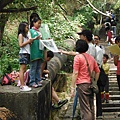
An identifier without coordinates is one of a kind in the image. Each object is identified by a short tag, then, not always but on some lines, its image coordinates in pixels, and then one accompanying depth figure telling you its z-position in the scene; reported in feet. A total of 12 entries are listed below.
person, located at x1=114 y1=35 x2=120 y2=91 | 21.35
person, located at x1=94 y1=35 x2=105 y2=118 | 19.58
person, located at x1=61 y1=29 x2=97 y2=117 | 17.26
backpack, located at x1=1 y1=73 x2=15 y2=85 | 15.97
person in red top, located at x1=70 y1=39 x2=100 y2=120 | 15.72
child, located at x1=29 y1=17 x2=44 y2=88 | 15.65
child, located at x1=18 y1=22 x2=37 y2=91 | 15.01
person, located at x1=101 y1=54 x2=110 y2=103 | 23.98
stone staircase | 21.71
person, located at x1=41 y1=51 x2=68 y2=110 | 19.27
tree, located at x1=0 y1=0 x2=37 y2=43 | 21.65
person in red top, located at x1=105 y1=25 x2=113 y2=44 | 60.84
